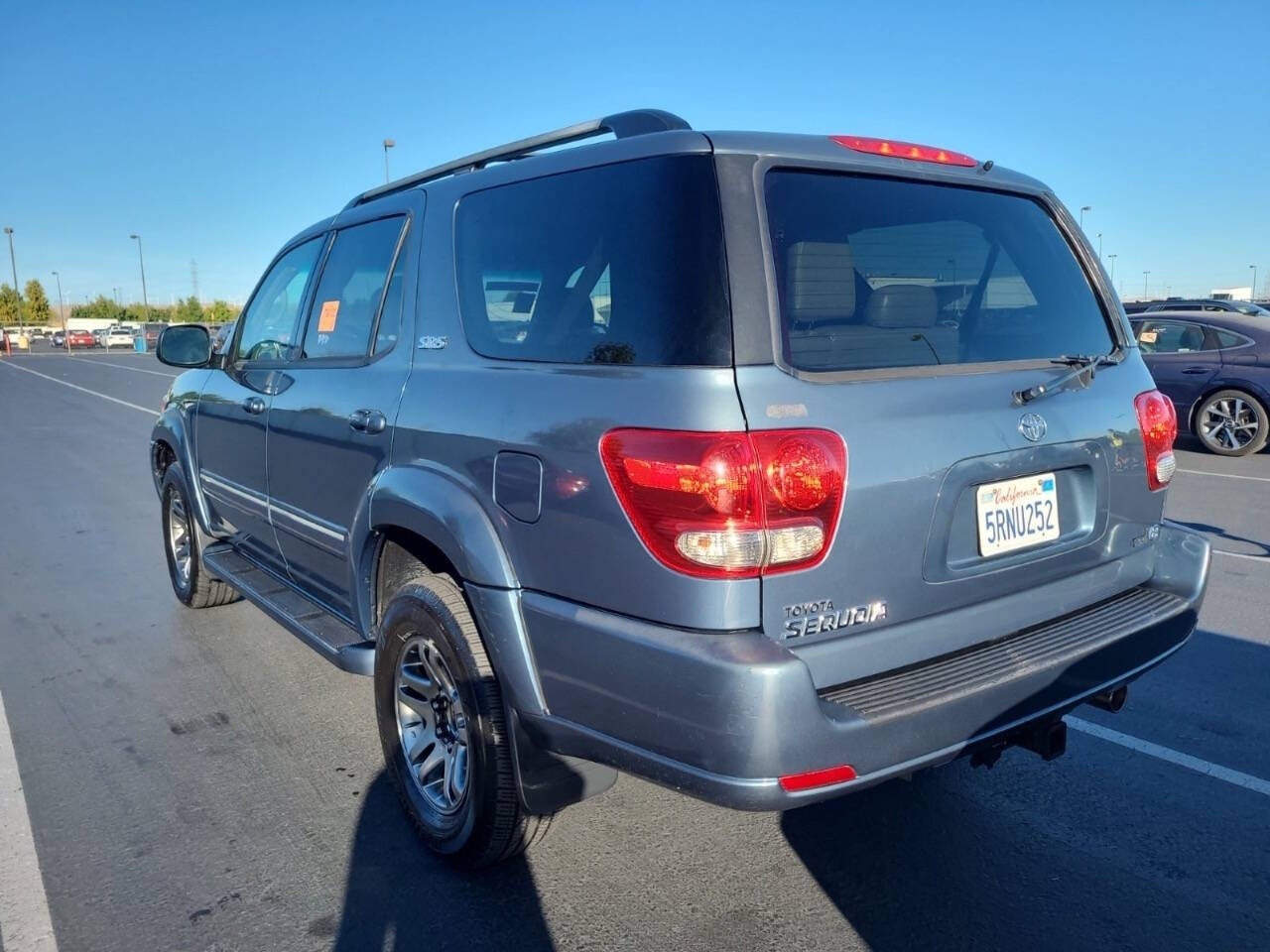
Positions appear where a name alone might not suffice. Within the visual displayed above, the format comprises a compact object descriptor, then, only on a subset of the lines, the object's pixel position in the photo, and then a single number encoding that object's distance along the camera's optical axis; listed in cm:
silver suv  220
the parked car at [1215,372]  1129
